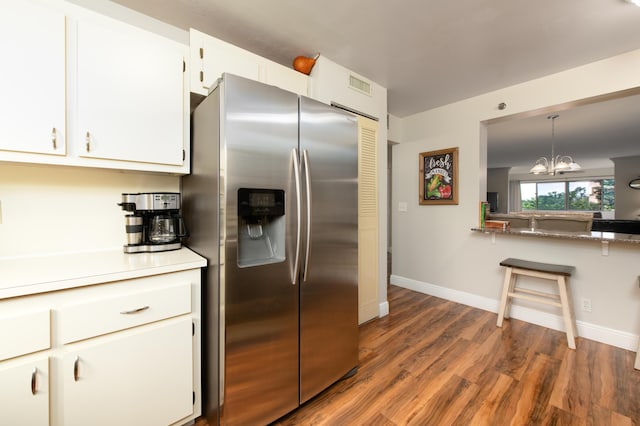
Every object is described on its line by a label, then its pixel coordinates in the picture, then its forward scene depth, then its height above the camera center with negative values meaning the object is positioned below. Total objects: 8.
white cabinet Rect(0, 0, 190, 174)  1.18 +0.62
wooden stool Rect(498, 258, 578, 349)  2.31 -0.76
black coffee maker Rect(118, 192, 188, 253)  1.56 -0.06
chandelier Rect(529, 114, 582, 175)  4.52 +0.83
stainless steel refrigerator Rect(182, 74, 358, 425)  1.26 -0.17
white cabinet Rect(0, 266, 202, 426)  0.98 -0.60
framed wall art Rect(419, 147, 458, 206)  3.28 +0.46
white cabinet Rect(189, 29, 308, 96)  1.69 +1.04
